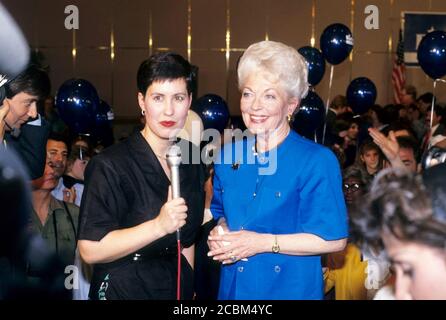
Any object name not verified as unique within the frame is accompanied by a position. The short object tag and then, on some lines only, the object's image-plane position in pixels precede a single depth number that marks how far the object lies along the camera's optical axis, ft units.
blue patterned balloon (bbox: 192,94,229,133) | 16.12
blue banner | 32.04
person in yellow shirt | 8.81
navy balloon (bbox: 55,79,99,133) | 15.60
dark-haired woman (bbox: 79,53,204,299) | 6.60
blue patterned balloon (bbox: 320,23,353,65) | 19.72
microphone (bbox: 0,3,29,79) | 9.09
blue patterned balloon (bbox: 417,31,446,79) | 17.28
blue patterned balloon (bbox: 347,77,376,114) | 23.12
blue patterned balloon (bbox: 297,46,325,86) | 17.53
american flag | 31.04
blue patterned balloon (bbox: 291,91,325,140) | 16.21
